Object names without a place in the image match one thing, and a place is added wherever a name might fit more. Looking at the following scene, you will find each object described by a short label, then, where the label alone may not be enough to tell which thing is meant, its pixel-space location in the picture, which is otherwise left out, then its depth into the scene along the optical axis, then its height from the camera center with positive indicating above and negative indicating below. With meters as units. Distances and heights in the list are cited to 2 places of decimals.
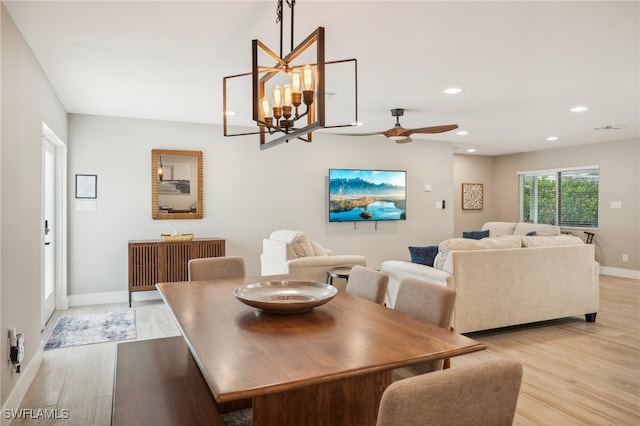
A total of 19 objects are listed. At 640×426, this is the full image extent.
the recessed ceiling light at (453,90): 4.09 +1.16
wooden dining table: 1.20 -0.48
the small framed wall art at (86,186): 5.08 +0.26
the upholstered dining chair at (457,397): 0.86 -0.42
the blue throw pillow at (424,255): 4.18 -0.49
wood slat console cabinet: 4.97 -0.64
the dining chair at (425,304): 1.90 -0.47
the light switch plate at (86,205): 5.10 +0.02
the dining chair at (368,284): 2.34 -0.45
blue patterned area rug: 3.72 -1.19
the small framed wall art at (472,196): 9.02 +0.23
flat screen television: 6.55 +0.19
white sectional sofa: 3.66 -0.66
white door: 4.34 -0.24
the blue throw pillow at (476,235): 6.98 -0.48
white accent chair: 4.23 -0.54
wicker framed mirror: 5.46 +0.30
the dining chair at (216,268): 2.91 -0.44
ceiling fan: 4.64 +0.86
